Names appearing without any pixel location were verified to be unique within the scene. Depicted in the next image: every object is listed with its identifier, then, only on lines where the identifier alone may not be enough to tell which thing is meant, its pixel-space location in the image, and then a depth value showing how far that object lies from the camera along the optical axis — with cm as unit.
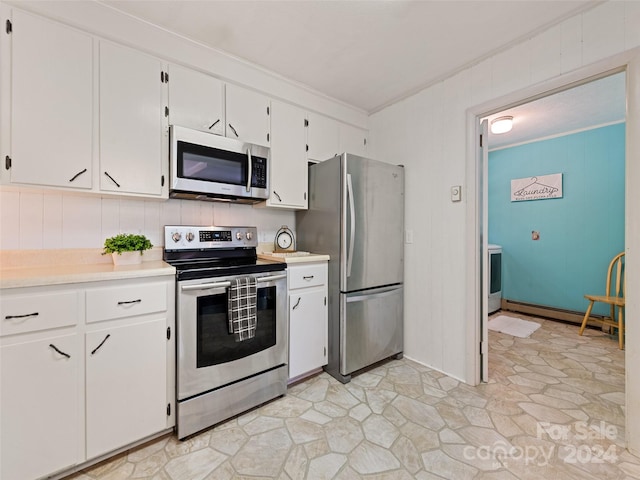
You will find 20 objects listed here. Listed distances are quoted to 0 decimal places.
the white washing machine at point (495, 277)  399
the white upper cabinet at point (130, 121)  166
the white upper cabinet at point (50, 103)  143
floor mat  337
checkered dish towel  174
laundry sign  382
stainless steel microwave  187
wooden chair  305
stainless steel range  161
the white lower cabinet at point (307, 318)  213
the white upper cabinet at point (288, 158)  235
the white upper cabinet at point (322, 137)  259
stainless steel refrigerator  225
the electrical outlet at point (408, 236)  264
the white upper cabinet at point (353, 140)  284
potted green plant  170
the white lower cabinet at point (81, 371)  121
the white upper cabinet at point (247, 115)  214
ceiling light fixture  317
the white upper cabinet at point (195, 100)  189
